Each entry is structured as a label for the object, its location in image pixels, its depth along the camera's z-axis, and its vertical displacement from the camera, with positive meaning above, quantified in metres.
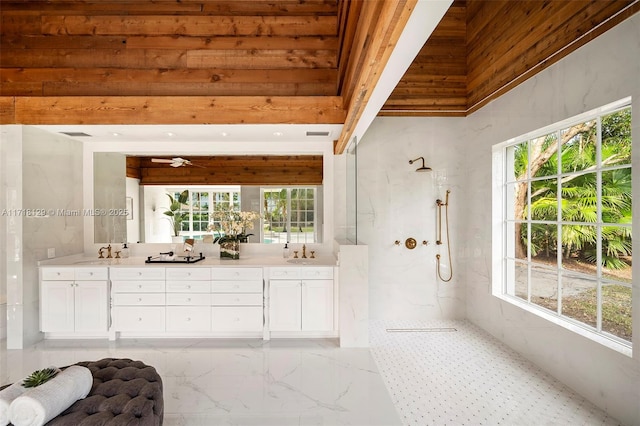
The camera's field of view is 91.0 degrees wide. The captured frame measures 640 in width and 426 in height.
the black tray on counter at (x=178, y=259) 3.70 -0.55
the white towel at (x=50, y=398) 1.51 -0.92
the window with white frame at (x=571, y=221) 2.41 -0.10
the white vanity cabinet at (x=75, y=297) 3.50 -0.92
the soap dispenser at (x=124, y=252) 4.12 -0.50
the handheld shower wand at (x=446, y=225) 4.22 -0.20
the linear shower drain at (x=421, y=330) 3.83 -1.45
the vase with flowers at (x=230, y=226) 3.98 -0.17
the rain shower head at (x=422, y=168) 4.12 +0.57
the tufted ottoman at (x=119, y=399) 1.57 -1.01
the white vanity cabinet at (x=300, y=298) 3.51 -0.95
